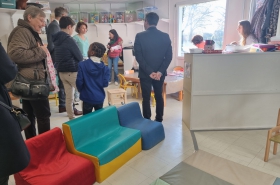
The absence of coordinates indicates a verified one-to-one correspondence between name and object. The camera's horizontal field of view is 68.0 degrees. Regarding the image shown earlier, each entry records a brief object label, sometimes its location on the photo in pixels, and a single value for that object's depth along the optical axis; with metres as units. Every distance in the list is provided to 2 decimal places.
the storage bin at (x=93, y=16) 6.26
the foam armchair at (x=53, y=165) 1.59
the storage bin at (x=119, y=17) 6.43
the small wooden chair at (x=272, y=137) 1.96
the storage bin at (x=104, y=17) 6.34
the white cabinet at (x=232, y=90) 2.63
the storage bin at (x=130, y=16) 6.38
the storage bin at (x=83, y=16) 6.22
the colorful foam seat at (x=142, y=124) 2.37
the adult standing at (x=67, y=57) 2.69
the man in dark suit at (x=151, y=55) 2.70
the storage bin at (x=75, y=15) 6.11
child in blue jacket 2.28
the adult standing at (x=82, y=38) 3.33
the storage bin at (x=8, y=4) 3.00
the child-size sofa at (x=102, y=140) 1.87
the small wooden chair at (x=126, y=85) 4.38
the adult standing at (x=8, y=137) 1.07
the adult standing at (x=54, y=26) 3.09
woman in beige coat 1.75
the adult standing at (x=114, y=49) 5.68
